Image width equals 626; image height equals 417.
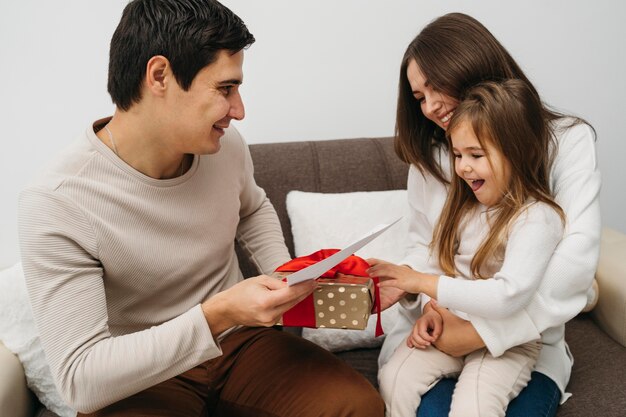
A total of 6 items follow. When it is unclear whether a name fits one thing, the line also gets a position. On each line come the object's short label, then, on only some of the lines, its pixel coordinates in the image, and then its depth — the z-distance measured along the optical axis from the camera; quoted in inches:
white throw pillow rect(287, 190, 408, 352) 76.4
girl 54.3
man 48.7
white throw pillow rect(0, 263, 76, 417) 64.2
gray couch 59.6
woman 55.7
